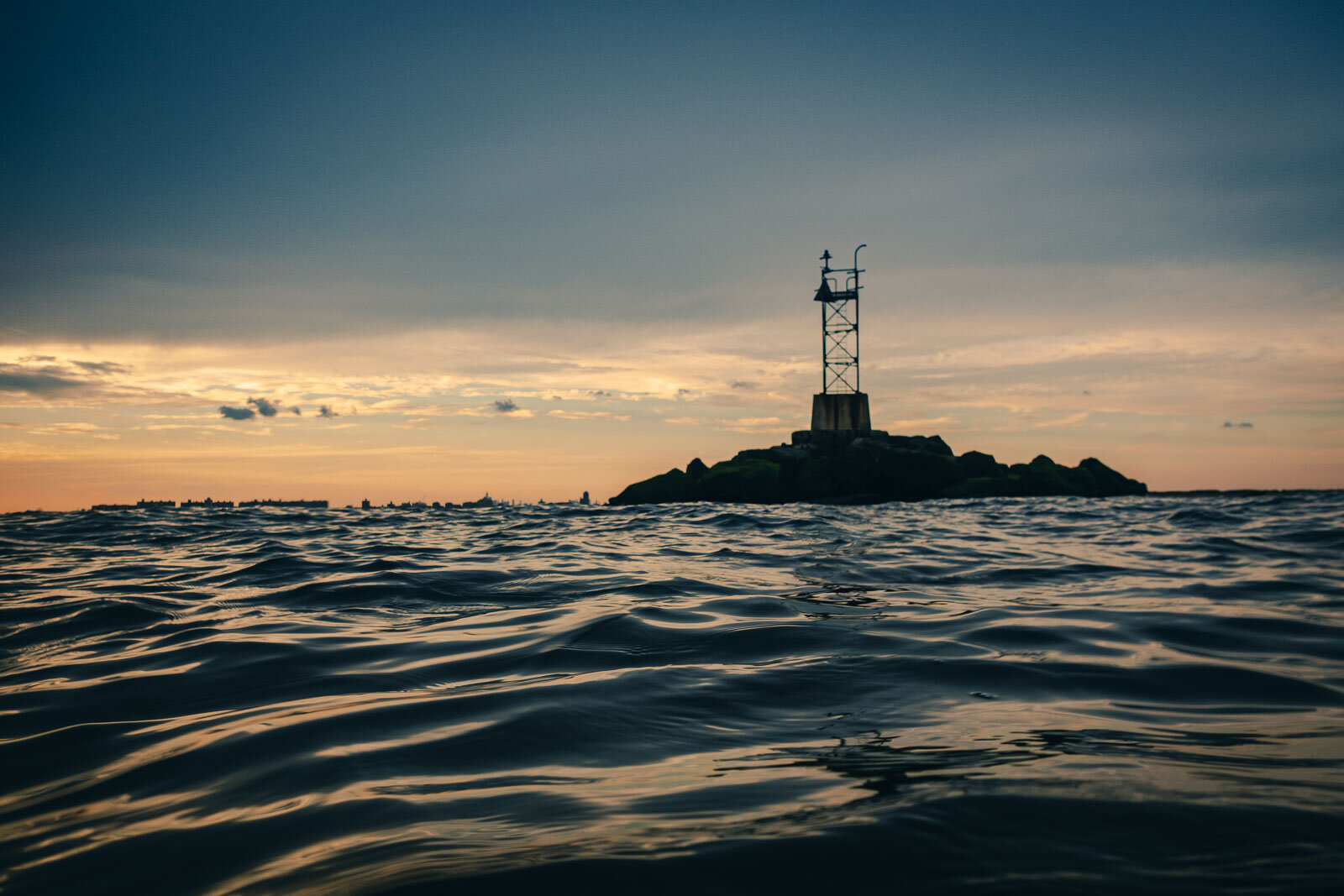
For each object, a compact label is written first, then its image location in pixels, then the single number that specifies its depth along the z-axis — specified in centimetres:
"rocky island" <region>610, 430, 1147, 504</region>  3697
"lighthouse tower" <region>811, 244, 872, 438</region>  4088
